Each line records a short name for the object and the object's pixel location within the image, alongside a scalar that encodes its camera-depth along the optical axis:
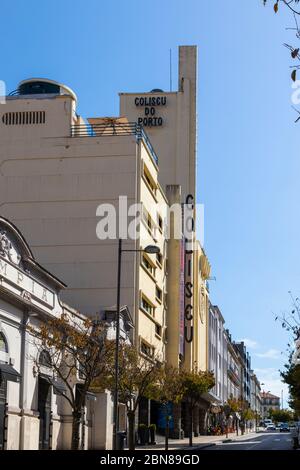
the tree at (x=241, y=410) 108.30
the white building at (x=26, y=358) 30.25
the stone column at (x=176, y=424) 68.88
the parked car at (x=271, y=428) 154.77
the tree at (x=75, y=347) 28.86
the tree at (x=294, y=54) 10.37
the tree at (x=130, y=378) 37.22
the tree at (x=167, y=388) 43.25
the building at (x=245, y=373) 176.12
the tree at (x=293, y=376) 46.19
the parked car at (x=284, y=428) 135.50
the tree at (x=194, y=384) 55.62
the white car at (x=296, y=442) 46.97
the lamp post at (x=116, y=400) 31.39
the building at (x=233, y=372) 129.62
